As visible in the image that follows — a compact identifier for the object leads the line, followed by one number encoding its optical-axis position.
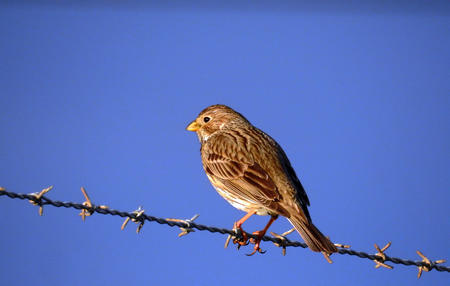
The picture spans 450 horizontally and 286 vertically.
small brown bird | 13.55
